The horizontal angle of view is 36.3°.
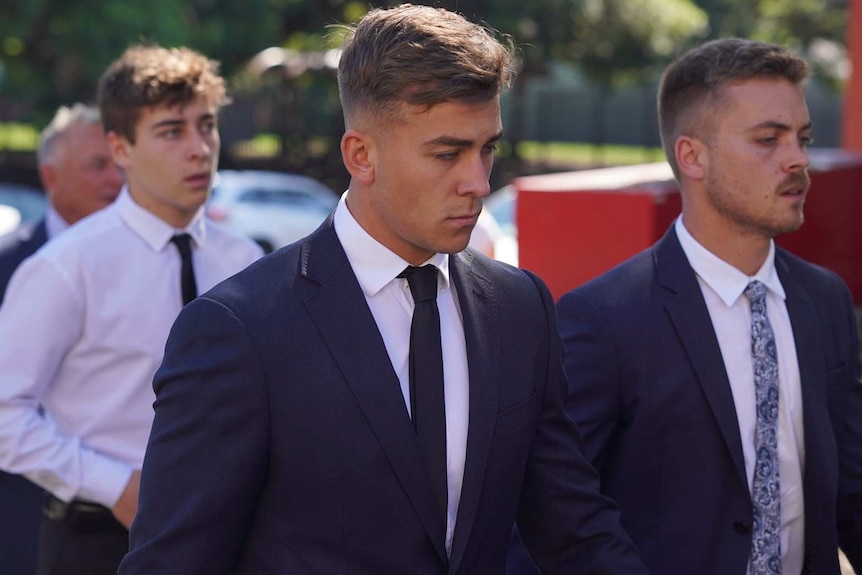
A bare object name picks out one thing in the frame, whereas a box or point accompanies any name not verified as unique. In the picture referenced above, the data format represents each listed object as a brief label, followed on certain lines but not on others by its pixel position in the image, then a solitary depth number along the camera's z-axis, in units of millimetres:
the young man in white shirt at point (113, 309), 3807
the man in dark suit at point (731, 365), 3328
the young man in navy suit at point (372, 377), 2381
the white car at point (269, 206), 18781
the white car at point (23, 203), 12250
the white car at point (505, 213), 14012
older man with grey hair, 5188
